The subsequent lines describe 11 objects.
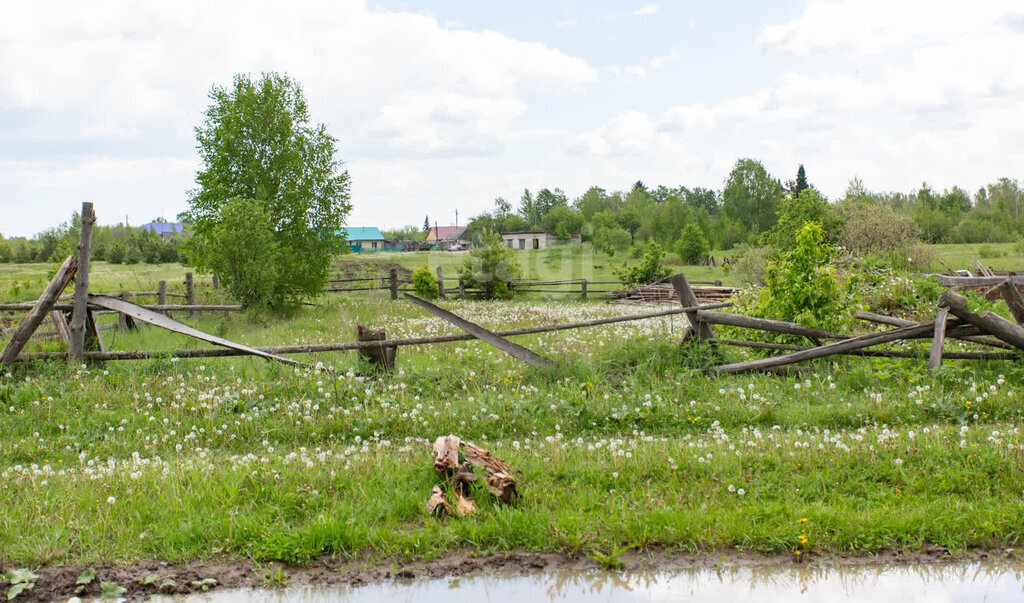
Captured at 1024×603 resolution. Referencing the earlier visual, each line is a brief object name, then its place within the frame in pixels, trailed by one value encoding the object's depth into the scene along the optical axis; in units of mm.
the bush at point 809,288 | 10430
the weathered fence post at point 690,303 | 9492
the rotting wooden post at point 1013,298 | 9141
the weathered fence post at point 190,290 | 25250
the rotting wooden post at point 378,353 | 9180
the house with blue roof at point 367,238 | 123188
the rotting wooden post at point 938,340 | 8579
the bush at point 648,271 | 38906
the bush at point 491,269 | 35625
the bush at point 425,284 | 36156
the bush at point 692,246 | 65750
